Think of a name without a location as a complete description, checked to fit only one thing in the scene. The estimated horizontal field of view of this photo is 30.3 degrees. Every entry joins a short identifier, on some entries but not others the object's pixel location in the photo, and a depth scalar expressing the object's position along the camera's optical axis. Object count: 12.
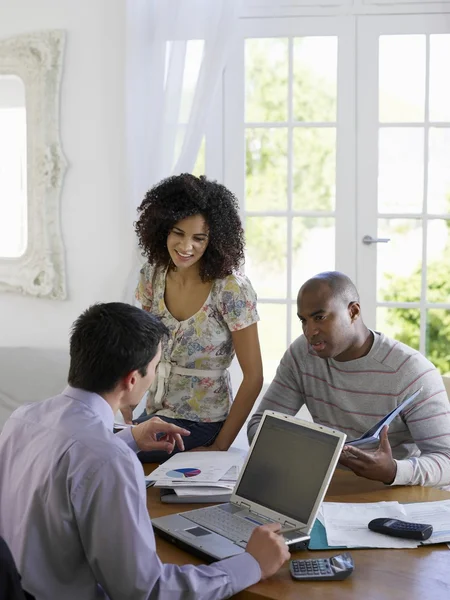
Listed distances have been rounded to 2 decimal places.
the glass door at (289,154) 3.81
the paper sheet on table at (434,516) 1.63
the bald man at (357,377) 2.13
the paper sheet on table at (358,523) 1.60
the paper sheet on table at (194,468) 1.86
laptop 1.60
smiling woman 2.56
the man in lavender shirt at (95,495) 1.36
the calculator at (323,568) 1.46
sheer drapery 3.77
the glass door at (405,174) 3.74
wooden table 1.41
